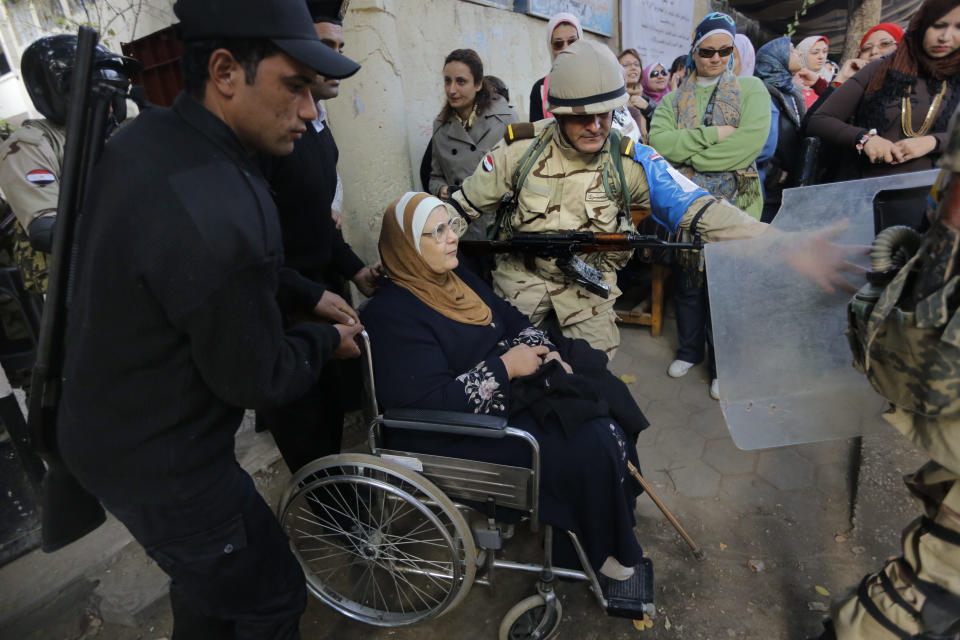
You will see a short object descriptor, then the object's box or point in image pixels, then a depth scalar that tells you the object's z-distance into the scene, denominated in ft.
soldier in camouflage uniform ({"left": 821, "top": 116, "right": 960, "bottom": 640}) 3.59
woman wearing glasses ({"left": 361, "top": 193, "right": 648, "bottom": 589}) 5.76
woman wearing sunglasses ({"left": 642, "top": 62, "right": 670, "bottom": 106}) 17.56
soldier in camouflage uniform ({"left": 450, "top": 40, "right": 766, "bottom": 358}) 6.97
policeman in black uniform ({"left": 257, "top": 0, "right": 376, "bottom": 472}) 5.96
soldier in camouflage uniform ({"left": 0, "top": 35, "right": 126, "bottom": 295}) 6.32
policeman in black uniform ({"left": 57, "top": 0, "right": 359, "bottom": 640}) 3.23
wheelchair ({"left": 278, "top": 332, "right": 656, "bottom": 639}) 5.43
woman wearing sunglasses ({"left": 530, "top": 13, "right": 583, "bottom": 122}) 12.20
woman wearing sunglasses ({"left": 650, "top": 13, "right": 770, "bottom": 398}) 10.39
